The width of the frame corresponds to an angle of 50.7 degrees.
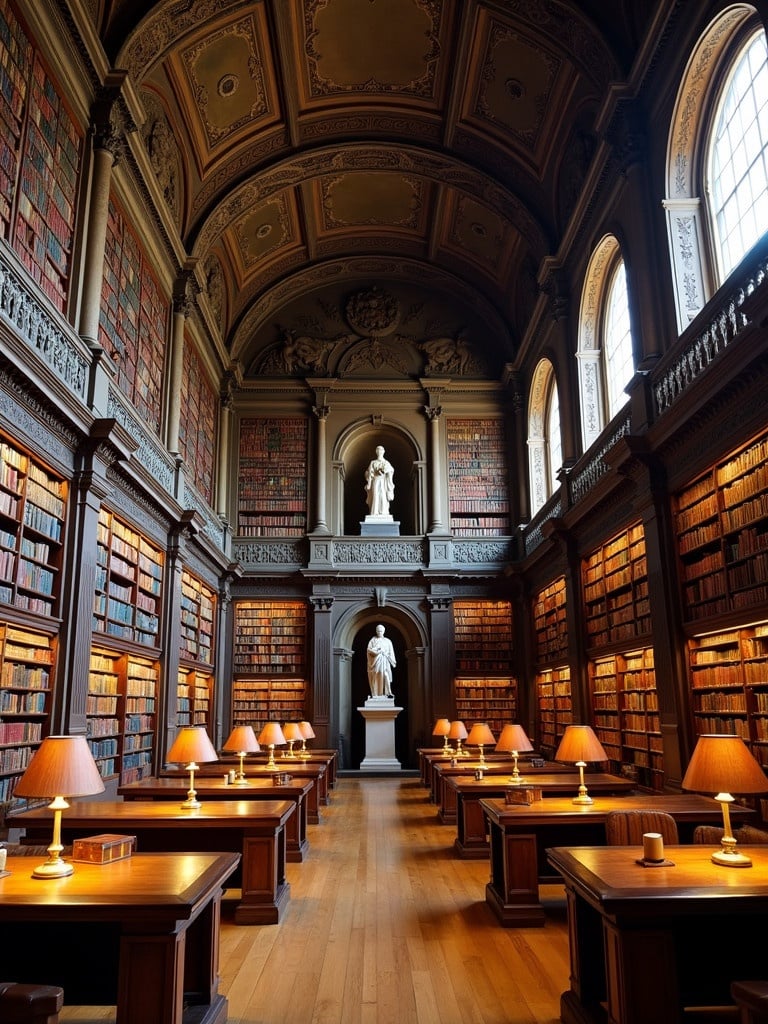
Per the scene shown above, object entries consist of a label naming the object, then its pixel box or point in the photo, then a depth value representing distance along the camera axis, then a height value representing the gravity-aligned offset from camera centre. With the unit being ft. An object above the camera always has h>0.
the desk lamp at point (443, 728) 37.25 -1.66
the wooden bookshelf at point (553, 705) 40.04 -0.69
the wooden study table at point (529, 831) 16.03 -2.78
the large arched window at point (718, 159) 22.74 +15.99
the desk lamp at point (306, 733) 33.63 -1.63
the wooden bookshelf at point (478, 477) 51.83 +13.62
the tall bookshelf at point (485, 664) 48.88 +1.69
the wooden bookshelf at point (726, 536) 20.08 +4.12
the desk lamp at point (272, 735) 24.01 -1.23
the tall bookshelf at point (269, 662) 48.55 +1.86
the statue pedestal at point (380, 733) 48.26 -2.37
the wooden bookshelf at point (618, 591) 28.73 +3.85
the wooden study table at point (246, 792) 20.35 -2.47
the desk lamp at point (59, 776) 9.68 -0.96
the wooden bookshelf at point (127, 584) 27.30 +4.07
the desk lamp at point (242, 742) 21.12 -1.25
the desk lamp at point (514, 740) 20.04 -1.18
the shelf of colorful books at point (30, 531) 20.24 +4.28
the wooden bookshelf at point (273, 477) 51.49 +13.59
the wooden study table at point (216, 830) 15.65 -2.75
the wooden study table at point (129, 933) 8.94 -2.97
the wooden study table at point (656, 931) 8.93 -2.93
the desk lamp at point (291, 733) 31.99 -1.55
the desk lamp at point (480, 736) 23.95 -1.29
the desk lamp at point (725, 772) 10.12 -1.01
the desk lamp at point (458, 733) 31.45 -1.57
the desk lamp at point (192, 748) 15.76 -1.04
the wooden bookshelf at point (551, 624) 40.27 +3.50
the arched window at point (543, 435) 47.32 +15.03
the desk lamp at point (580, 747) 15.69 -1.06
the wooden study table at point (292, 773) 25.34 -2.55
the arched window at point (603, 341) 34.42 +15.31
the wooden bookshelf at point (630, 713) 27.89 -0.82
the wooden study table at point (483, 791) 20.80 -2.53
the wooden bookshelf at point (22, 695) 20.07 +0.00
